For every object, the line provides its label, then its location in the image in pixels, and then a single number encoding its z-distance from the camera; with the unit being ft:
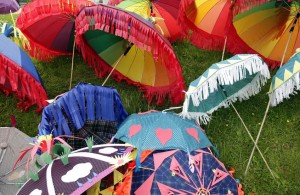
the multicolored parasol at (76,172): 6.10
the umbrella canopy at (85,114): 8.63
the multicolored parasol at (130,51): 9.23
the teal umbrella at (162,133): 8.20
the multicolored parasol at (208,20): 13.69
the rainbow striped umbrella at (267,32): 12.83
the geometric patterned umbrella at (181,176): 7.45
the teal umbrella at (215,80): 8.39
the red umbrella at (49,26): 10.61
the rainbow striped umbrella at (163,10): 14.51
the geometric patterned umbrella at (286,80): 8.78
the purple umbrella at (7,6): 16.74
